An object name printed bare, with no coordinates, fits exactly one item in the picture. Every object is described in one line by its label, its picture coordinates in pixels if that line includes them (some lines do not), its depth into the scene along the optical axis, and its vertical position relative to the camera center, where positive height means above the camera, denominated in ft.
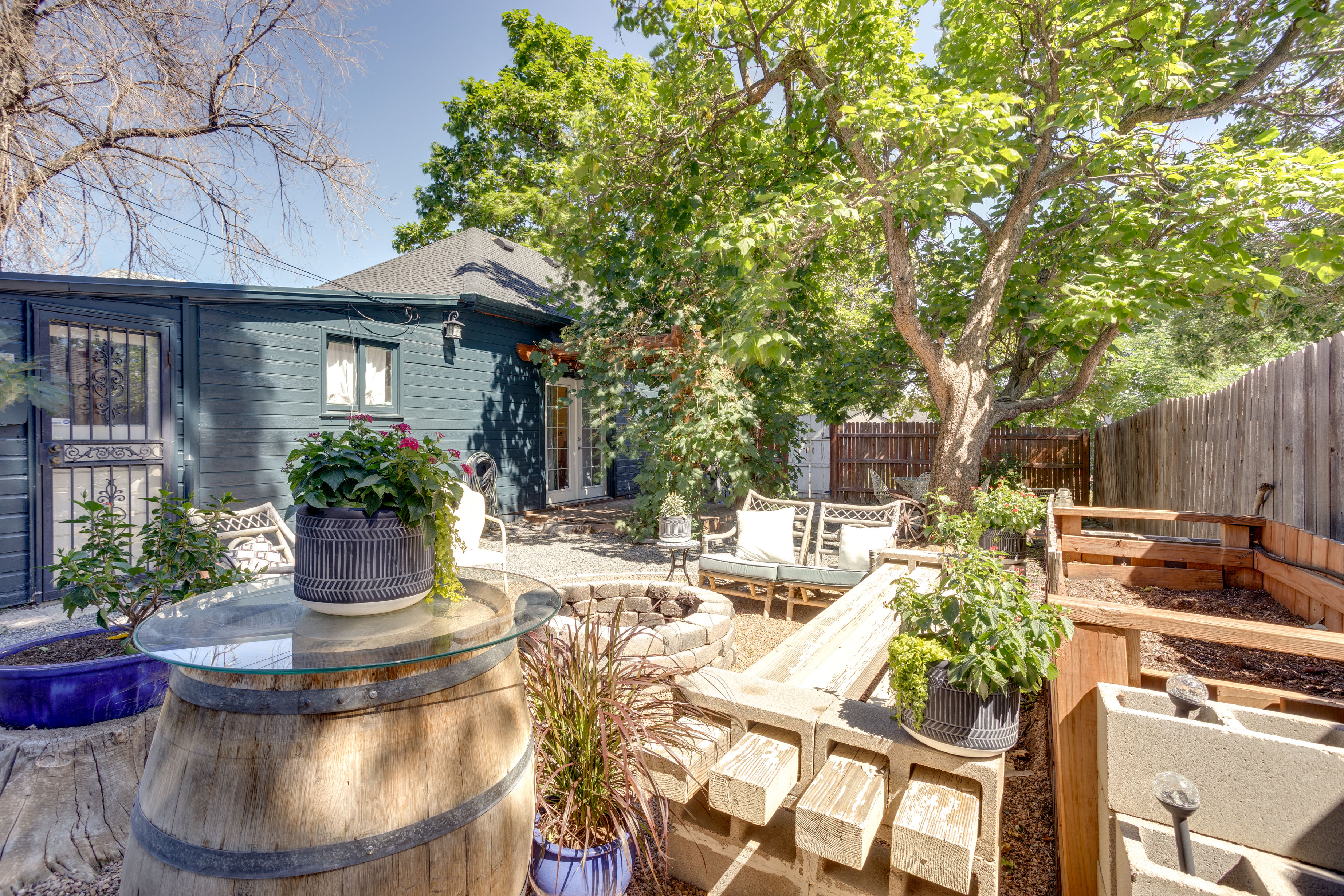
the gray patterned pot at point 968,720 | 4.66 -2.12
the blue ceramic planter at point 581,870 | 5.05 -3.53
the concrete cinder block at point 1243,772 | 3.74 -2.13
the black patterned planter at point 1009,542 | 19.40 -3.11
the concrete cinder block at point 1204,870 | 3.28 -2.45
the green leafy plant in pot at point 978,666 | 4.67 -1.73
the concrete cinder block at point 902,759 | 4.69 -2.51
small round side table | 15.66 -2.69
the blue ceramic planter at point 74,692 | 7.04 -2.87
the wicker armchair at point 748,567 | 15.43 -3.08
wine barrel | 3.52 -2.06
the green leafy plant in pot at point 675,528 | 15.81 -2.07
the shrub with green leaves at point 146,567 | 7.60 -1.52
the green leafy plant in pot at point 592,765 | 5.06 -2.71
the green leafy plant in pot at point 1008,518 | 19.67 -2.31
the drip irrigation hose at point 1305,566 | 7.93 -1.78
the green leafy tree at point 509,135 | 57.06 +31.14
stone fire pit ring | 9.22 -3.02
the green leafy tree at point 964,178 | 15.42 +8.46
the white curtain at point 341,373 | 22.56 +2.84
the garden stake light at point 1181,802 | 3.37 -1.98
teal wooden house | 15.43 +2.34
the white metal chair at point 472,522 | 14.70 -1.83
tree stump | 6.31 -3.80
